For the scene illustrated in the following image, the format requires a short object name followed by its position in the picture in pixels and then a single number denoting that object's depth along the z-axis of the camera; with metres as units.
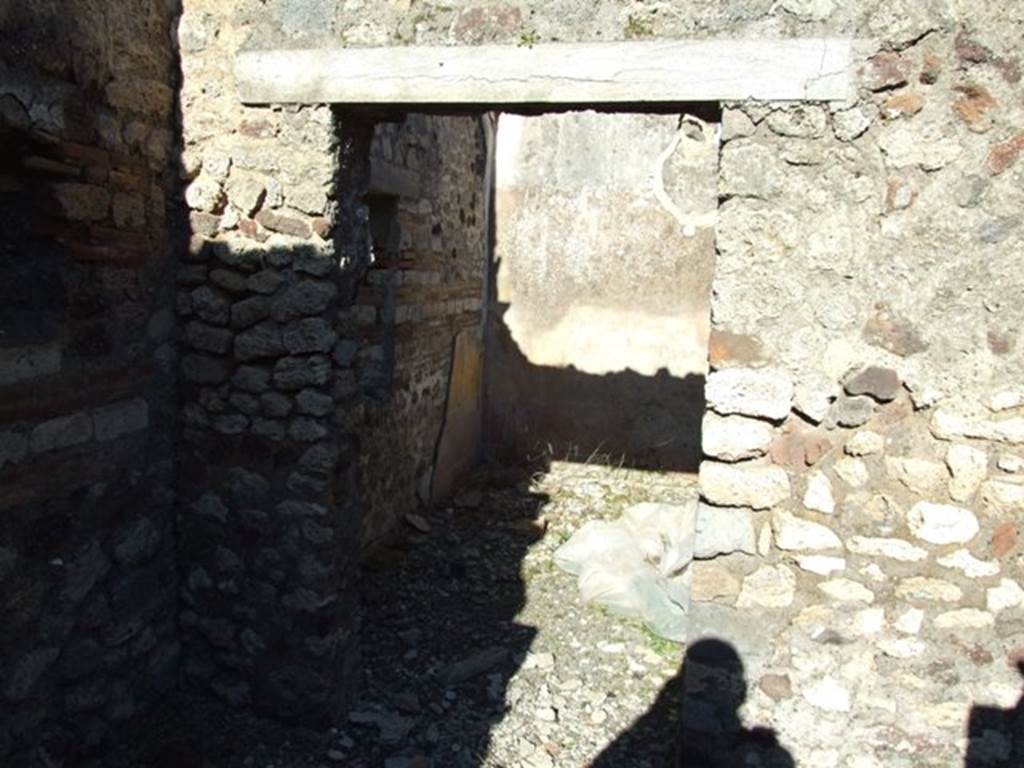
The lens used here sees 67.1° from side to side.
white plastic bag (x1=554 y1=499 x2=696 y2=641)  4.17
